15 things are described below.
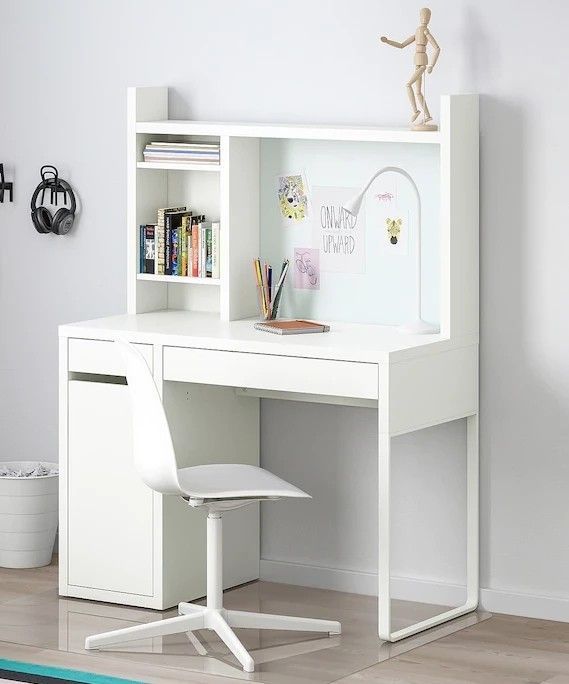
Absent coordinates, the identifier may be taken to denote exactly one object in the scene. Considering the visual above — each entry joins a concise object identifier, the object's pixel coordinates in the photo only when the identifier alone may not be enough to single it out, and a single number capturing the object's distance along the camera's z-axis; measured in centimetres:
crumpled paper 624
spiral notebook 535
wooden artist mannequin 523
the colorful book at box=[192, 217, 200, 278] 579
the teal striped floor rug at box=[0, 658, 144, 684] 473
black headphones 622
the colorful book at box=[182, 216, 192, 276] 582
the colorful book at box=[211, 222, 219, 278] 575
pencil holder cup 567
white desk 509
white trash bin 607
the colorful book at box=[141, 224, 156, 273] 586
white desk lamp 528
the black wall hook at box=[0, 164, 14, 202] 639
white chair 484
